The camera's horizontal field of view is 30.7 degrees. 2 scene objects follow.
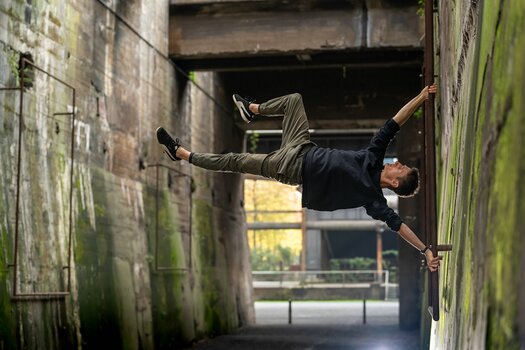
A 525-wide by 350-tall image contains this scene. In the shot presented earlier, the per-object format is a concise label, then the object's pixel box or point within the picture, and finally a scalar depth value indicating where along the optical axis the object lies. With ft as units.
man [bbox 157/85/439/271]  23.50
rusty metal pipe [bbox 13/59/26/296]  34.42
